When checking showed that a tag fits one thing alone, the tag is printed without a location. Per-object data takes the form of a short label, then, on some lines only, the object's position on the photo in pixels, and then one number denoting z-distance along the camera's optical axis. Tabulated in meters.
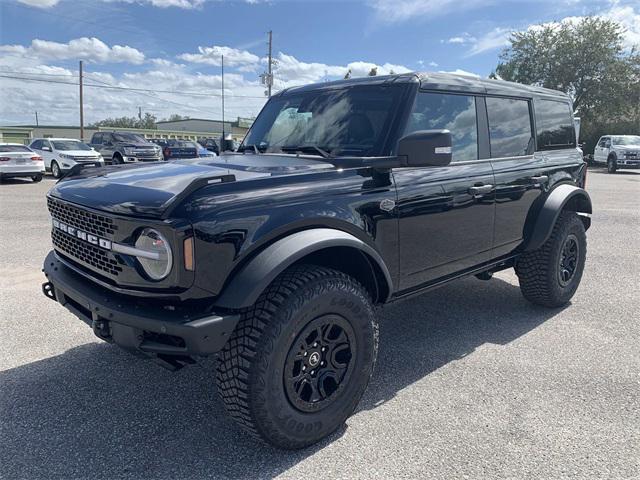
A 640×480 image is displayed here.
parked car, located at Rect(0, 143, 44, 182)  16.45
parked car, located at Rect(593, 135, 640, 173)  24.08
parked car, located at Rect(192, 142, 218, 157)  26.19
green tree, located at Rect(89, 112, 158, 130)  102.50
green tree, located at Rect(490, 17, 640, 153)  39.38
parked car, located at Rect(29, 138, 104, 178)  19.50
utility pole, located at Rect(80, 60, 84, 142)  44.91
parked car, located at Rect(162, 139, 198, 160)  23.02
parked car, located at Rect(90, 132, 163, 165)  21.94
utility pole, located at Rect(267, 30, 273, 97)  37.42
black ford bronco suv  2.27
